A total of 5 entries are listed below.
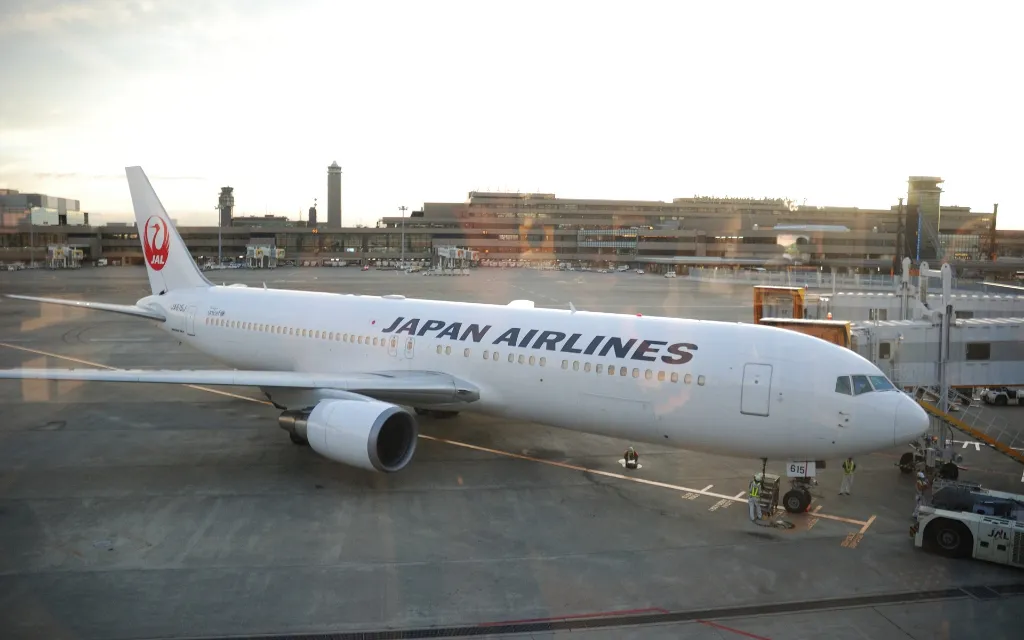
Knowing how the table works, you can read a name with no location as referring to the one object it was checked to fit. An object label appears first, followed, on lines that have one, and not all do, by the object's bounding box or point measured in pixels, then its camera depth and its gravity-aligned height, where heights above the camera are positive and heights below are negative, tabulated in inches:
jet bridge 679.7 -110.8
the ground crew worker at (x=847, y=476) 647.1 -188.0
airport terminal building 4909.0 +161.6
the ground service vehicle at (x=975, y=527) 512.7 -185.6
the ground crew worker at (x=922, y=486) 626.5 -190.7
